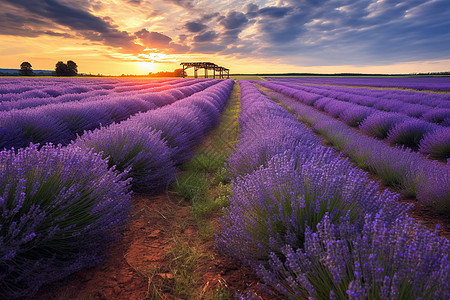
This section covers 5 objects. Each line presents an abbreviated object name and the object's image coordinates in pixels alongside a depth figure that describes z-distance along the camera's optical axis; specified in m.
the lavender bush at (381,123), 5.94
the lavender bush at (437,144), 4.26
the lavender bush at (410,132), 5.21
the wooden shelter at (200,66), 49.84
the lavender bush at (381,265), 0.86
